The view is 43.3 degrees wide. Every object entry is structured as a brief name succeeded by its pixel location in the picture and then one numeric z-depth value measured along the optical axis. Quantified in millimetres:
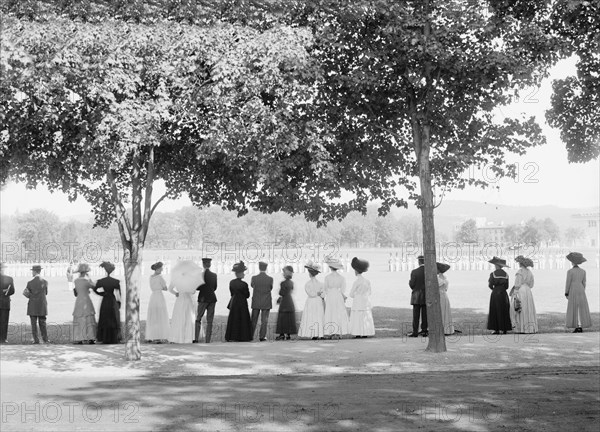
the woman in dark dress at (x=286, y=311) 17453
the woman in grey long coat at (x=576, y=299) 18188
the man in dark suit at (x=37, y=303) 17078
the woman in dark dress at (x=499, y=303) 18047
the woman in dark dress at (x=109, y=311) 16734
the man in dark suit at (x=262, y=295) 17484
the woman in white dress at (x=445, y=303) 17856
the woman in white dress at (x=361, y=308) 17406
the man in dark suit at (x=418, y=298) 17297
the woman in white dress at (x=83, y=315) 17016
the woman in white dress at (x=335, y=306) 17641
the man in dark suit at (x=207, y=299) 17000
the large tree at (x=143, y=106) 12797
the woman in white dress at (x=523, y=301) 17859
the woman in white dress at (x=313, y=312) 17500
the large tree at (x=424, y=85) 14297
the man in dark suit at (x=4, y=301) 17578
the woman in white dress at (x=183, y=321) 16953
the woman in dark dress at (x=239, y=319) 17125
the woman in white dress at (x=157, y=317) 17188
